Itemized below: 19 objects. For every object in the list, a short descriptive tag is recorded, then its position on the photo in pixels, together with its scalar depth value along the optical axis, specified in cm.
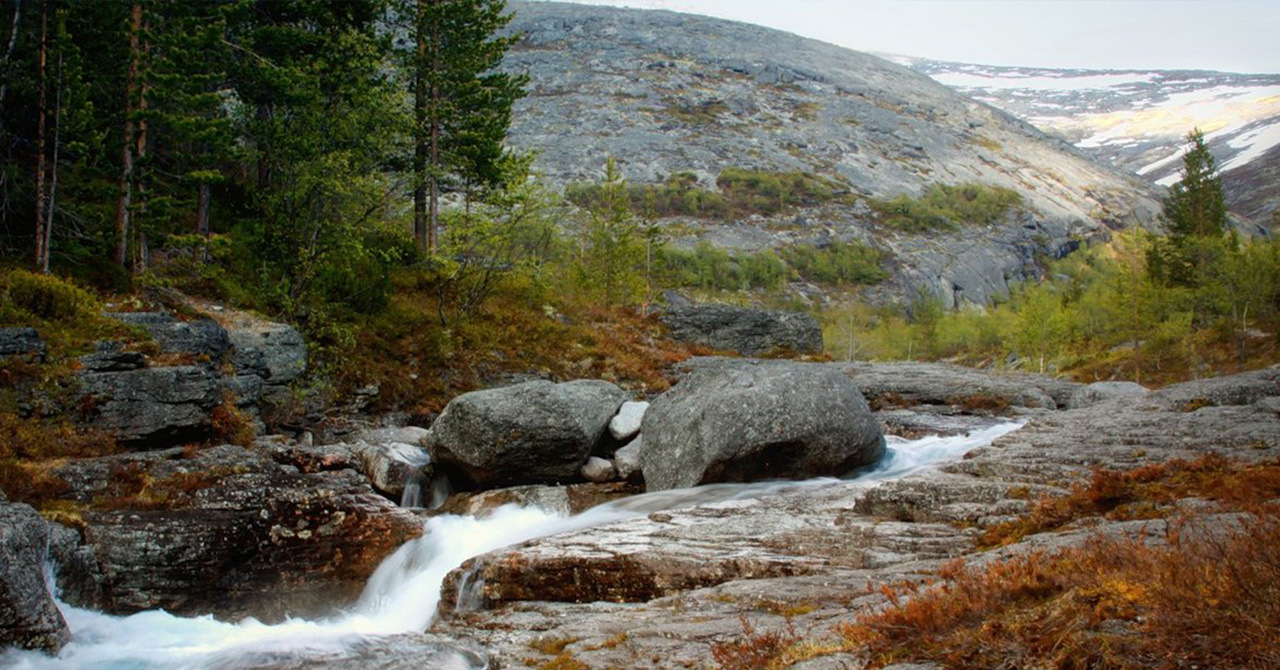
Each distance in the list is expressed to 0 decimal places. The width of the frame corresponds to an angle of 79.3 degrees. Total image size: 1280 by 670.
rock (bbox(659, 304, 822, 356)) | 4184
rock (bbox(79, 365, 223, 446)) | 1512
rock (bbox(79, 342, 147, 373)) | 1554
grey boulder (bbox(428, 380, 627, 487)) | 1825
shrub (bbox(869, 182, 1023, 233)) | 15488
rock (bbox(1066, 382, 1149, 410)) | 2981
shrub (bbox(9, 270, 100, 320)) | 1670
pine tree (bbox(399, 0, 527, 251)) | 3134
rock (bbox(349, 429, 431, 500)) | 1809
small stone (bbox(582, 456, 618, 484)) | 1898
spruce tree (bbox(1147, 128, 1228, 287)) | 7500
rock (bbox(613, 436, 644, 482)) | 1872
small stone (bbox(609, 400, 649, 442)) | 2008
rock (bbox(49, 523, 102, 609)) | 1121
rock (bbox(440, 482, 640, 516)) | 1656
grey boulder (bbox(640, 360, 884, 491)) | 1645
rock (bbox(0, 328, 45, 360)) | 1485
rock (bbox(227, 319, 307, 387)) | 1964
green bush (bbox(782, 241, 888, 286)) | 13688
